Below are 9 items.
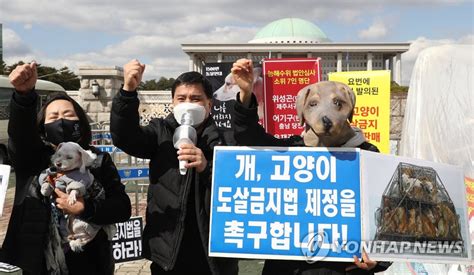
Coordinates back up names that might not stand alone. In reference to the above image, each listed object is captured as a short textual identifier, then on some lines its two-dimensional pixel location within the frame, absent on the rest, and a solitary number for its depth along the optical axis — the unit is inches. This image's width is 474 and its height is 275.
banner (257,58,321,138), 254.2
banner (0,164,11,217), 111.3
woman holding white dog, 95.8
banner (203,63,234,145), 271.9
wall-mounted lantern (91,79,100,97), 625.2
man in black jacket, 98.4
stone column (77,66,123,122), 626.5
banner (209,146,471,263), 94.6
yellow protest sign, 272.1
